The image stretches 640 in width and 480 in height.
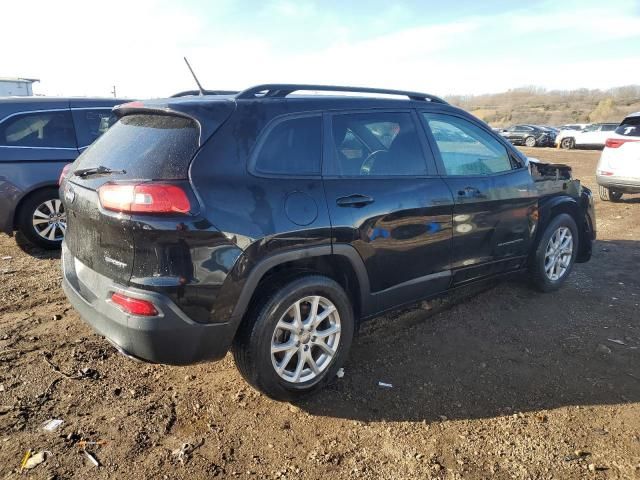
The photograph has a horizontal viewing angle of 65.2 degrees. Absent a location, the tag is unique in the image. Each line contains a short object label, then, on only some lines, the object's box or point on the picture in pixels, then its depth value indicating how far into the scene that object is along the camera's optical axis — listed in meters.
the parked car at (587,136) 26.66
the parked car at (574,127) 30.22
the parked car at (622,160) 8.92
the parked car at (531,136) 31.09
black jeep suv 2.49
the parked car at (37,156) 5.59
